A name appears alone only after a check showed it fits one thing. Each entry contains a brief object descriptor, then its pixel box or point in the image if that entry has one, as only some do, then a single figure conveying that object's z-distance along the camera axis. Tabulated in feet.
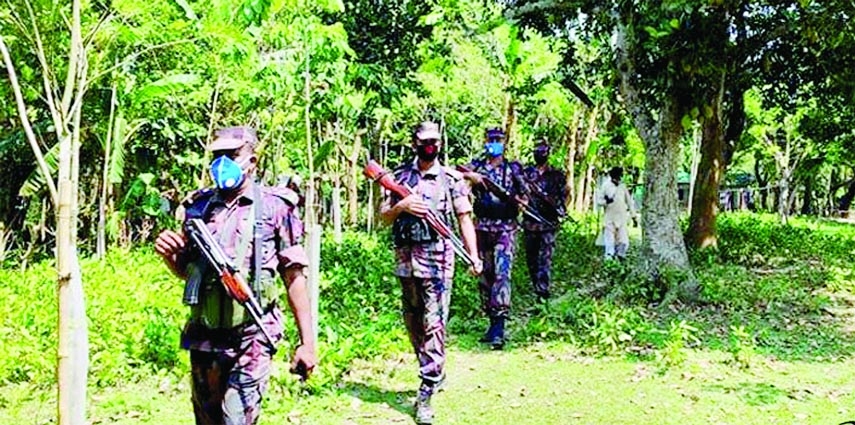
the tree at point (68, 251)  11.73
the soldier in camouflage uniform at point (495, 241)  23.29
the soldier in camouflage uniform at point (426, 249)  16.99
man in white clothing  39.68
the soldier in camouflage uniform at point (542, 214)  28.86
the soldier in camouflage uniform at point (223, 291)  11.10
